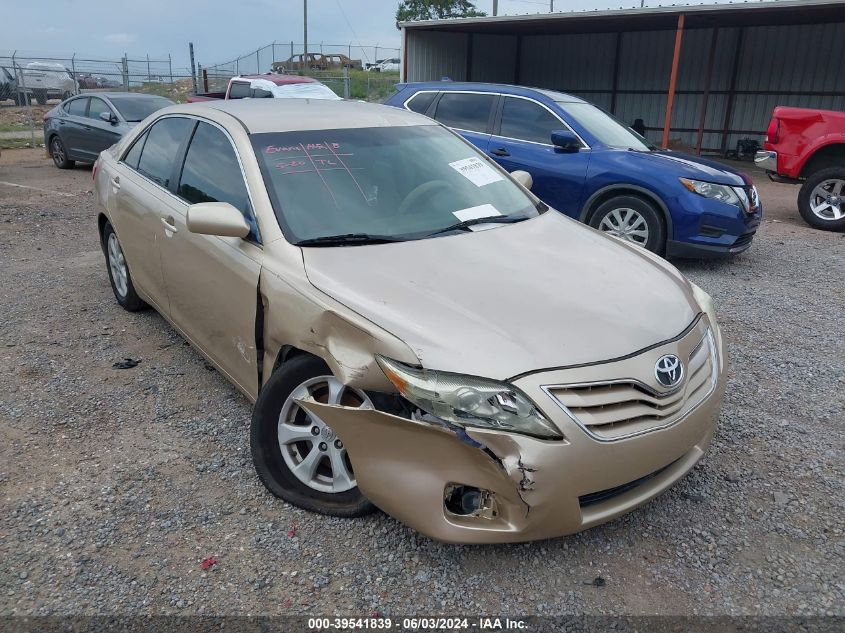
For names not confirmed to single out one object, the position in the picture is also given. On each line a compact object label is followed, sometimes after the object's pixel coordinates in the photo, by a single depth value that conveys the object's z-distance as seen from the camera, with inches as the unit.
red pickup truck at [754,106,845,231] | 335.3
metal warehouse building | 660.7
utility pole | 1473.9
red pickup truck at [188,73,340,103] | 545.0
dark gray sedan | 474.6
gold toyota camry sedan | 89.0
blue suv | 254.7
